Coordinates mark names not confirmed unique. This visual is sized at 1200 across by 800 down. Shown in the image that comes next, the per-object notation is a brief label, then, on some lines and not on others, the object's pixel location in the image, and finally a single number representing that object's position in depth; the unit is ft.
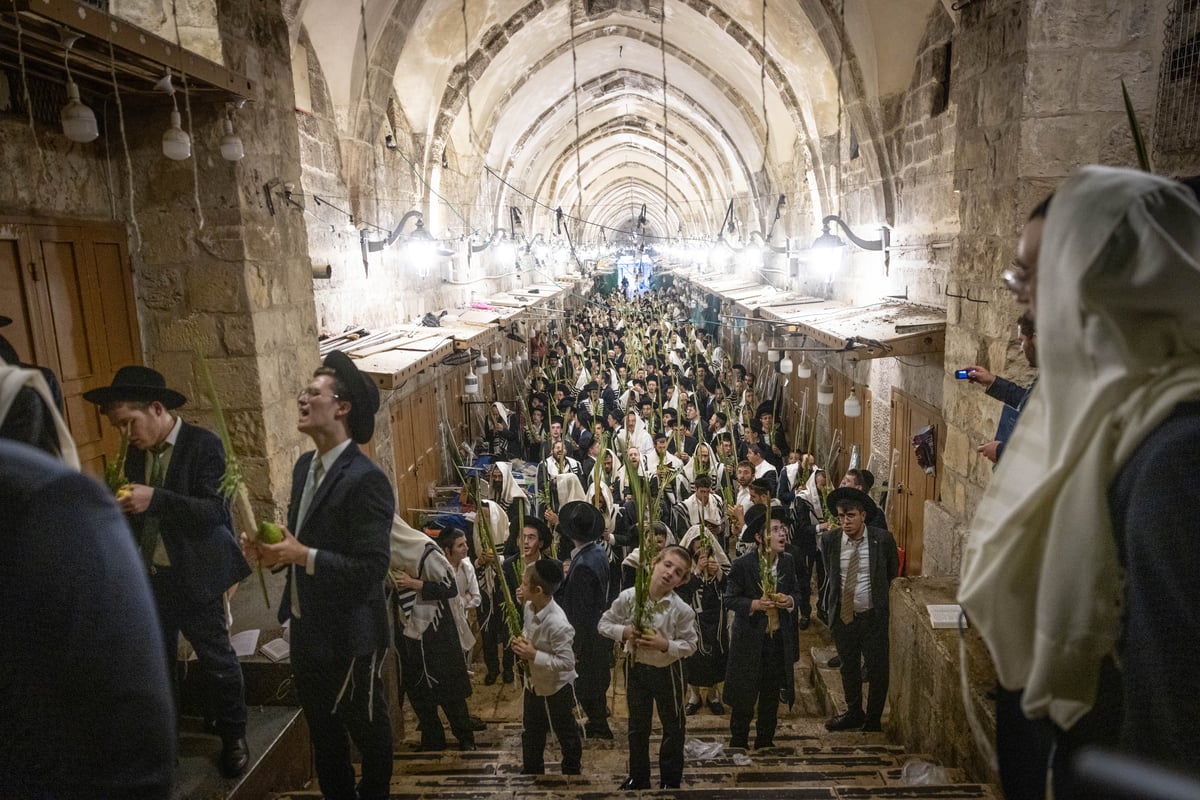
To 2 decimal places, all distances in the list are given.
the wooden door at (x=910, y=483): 23.68
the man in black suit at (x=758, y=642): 14.88
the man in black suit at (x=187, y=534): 9.39
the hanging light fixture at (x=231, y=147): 13.47
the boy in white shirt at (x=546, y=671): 12.64
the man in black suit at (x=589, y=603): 15.26
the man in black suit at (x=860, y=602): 15.78
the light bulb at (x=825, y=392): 26.98
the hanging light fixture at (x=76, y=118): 10.50
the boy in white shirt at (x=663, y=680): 12.66
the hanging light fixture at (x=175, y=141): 12.07
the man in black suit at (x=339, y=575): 8.01
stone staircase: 9.97
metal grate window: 12.67
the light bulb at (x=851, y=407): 25.56
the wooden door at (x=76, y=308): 12.68
